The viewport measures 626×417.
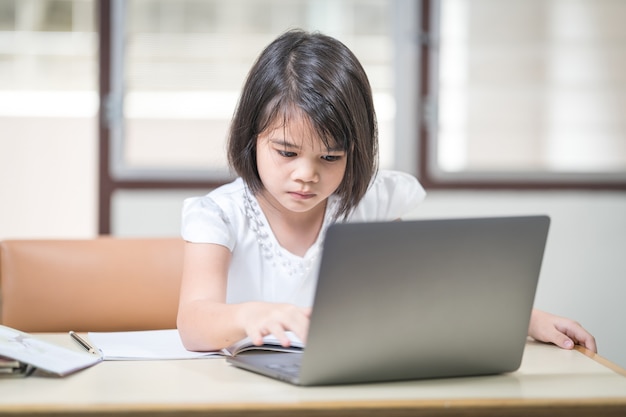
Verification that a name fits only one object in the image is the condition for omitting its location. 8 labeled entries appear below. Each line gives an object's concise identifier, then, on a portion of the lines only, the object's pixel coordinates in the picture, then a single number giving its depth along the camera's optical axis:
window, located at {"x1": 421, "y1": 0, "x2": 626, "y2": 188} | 5.91
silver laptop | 2.30
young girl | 2.74
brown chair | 3.08
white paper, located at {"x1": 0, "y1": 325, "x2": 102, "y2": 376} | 2.43
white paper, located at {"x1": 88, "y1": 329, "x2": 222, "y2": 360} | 2.59
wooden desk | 2.24
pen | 2.64
